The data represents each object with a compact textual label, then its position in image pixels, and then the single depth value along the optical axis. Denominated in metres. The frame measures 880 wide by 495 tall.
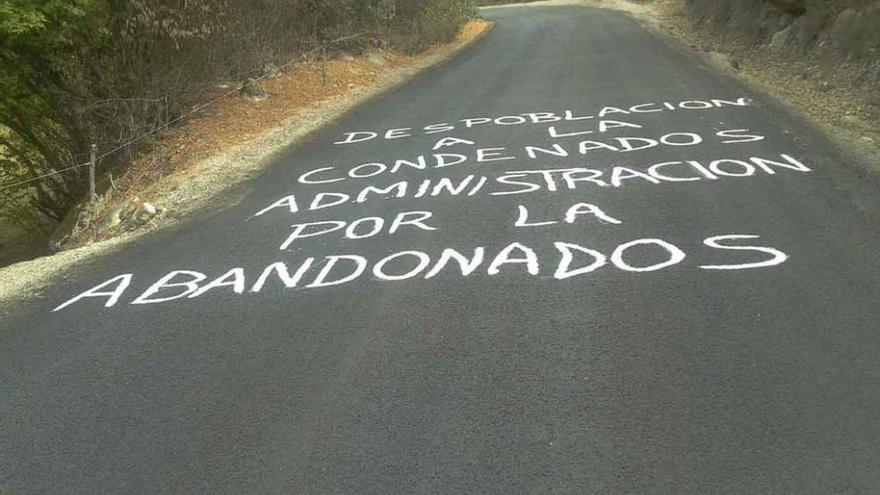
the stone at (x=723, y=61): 14.78
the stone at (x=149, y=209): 8.78
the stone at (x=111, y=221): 9.04
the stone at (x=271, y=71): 15.93
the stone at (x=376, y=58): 19.20
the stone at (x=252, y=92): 14.25
